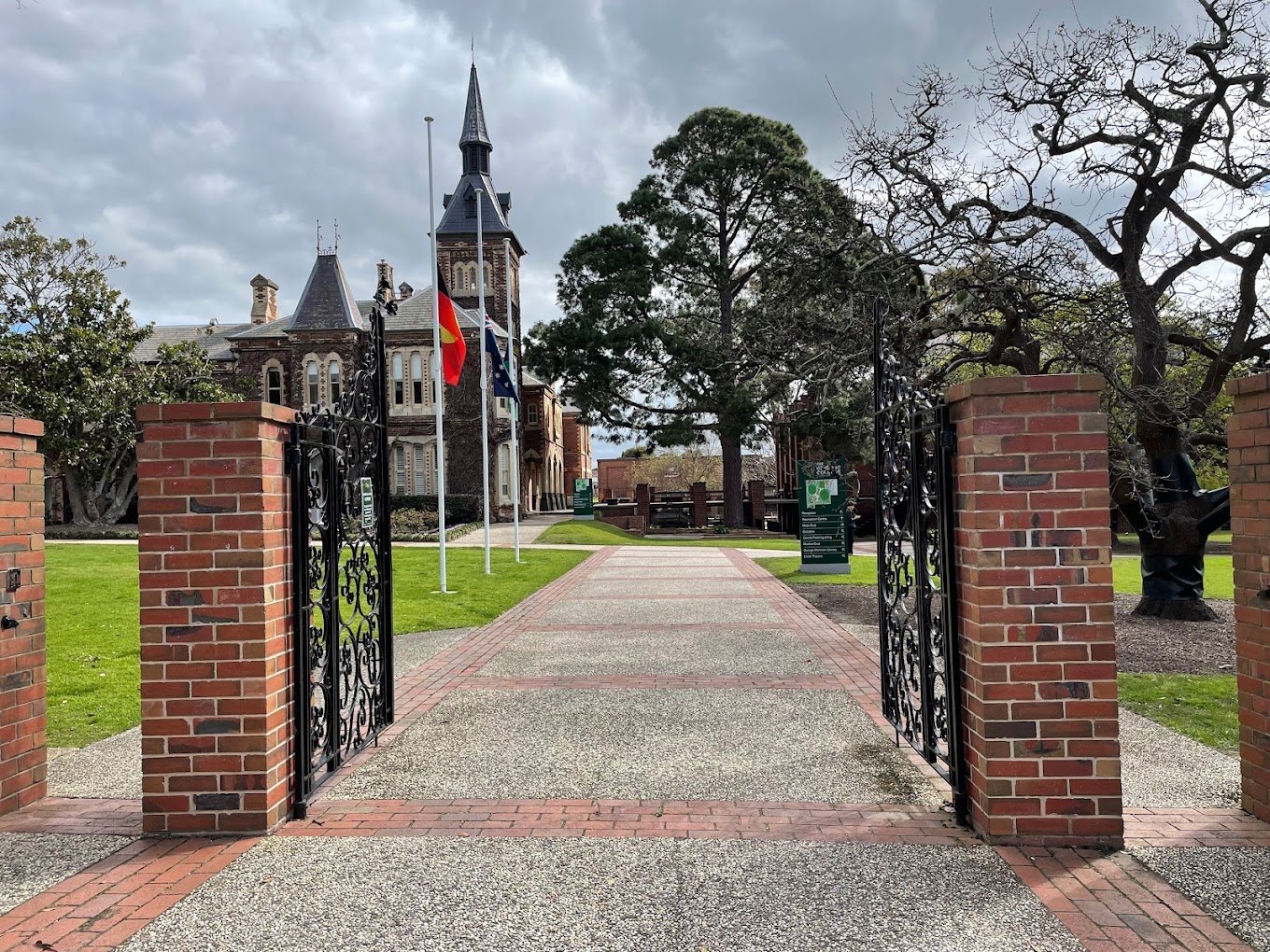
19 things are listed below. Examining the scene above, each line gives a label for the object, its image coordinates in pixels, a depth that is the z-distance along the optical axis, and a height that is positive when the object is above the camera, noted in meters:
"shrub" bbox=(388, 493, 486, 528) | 37.47 -0.63
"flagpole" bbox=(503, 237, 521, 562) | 18.40 +1.87
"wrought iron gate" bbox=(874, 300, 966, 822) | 3.93 -0.38
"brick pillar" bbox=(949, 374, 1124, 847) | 3.54 -0.59
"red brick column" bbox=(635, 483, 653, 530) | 35.69 -0.64
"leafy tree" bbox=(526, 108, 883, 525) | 30.81 +7.59
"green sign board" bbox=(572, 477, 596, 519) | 37.94 -0.61
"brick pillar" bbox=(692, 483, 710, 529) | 35.50 -0.86
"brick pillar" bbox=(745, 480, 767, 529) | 35.44 -0.83
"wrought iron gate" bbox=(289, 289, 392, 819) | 4.09 -0.36
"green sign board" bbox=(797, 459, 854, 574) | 16.50 -0.69
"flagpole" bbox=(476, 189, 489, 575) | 15.43 +2.29
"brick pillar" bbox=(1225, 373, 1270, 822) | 3.76 -0.44
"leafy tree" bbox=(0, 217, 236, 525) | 27.23 +4.36
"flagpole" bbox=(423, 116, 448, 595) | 13.42 +1.61
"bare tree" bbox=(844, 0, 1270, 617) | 8.53 +2.47
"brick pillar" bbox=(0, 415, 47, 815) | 4.09 -0.60
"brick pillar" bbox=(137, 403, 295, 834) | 3.76 -0.55
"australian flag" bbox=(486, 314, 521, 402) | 15.77 +2.33
